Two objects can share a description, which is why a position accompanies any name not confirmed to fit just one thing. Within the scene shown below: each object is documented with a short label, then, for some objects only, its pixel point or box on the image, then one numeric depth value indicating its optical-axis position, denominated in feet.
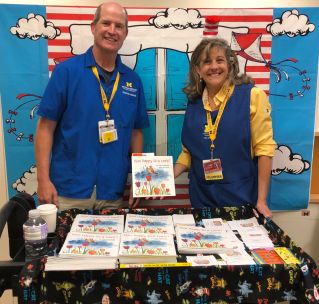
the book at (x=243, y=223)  5.49
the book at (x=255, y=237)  4.82
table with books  4.12
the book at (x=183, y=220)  5.53
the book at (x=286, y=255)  4.36
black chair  4.19
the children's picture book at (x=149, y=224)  5.22
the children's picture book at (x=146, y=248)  4.31
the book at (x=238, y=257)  4.29
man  6.45
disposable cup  4.92
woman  6.30
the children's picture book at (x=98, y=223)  5.16
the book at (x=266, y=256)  4.35
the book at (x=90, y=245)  4.35
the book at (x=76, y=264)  4.10
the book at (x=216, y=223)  5.41
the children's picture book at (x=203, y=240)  4.58
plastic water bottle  4.39
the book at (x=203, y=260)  4.25
